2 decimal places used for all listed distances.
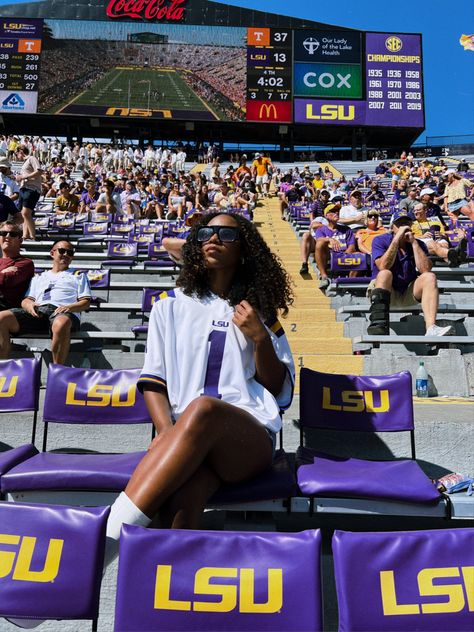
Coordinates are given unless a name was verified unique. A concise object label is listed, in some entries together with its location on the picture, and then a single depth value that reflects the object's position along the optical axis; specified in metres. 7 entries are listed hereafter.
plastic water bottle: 3.62
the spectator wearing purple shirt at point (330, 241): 6.32
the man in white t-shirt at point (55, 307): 3.88
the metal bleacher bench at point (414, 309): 4.77
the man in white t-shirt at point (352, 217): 7.32
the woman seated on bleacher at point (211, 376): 1.70
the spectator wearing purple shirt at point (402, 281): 4.33
